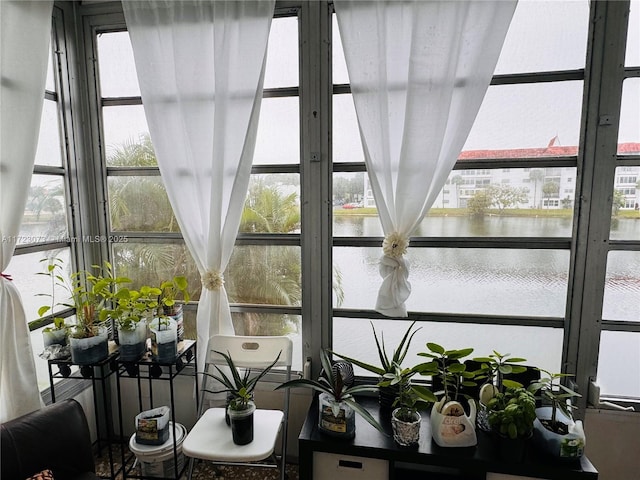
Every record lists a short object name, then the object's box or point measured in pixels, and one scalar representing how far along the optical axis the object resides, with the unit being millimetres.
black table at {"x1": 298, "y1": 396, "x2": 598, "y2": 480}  1484
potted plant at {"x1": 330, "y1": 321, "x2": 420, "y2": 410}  1667
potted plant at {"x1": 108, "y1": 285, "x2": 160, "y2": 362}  1864
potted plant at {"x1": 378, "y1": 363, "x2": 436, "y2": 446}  1580
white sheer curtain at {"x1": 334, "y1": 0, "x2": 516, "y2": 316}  1695
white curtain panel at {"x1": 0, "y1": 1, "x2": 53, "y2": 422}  1682
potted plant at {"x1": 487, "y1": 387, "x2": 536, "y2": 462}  1479
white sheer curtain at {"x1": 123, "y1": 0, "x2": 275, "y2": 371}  1883
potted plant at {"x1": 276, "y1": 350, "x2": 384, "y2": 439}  1630
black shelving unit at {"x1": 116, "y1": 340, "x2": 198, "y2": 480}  1893
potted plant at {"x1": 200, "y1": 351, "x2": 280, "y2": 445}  1661
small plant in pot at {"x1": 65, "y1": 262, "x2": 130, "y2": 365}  1812
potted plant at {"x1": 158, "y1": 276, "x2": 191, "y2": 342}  1966
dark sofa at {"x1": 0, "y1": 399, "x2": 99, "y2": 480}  1412
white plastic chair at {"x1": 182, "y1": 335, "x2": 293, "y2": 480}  1648
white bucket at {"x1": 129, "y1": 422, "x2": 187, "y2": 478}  1900
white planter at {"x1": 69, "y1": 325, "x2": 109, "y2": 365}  1803
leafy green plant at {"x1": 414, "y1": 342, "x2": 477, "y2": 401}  1594
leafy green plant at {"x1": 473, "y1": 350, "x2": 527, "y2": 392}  1575
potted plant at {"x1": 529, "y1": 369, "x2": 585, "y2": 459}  1473
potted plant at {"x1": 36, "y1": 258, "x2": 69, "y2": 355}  1858
